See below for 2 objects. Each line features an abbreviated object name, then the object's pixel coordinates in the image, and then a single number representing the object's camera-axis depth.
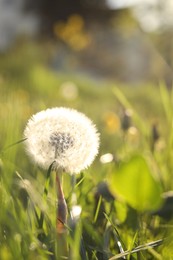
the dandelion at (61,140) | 0.36
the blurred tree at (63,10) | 3.56
